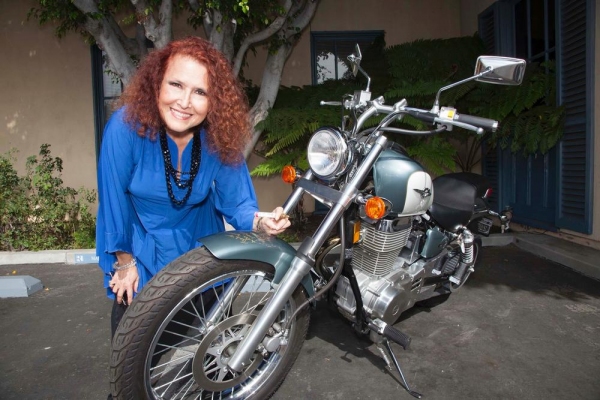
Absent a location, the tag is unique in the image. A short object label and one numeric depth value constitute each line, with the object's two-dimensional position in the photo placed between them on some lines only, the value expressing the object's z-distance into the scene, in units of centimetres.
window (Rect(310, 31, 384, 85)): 641
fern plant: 446
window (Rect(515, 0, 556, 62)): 485
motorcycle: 162
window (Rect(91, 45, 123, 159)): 621
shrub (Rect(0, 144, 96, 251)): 484
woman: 174
